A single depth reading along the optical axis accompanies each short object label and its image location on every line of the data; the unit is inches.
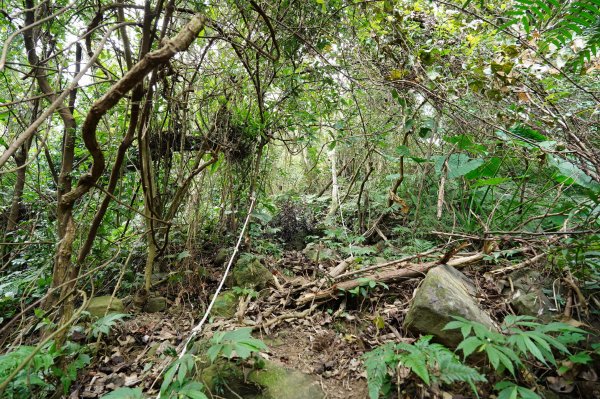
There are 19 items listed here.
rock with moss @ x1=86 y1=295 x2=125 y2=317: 110.3
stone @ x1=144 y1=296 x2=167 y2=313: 119.1
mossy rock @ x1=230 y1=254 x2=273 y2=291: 129.2
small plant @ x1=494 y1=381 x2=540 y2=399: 56.6
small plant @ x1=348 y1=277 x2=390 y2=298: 107.1
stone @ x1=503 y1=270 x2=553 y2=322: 88.5
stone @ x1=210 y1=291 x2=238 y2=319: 112.0
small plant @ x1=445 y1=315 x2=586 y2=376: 56.6
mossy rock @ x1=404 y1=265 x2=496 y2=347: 84.0
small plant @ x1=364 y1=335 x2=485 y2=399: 61.6
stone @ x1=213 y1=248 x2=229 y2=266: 145.7
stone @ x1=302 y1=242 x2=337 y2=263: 152.3
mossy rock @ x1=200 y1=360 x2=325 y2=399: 76.7
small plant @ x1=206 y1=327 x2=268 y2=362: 61.7
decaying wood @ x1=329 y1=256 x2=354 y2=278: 129.0
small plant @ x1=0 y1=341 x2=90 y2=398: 61.5
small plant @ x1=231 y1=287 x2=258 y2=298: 113.8
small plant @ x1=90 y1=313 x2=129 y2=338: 79.5
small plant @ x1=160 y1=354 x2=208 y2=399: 58.2
